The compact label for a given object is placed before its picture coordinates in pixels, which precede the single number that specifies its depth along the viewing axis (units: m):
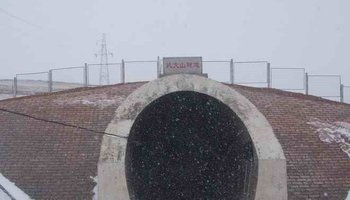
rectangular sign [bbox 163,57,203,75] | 11.60
